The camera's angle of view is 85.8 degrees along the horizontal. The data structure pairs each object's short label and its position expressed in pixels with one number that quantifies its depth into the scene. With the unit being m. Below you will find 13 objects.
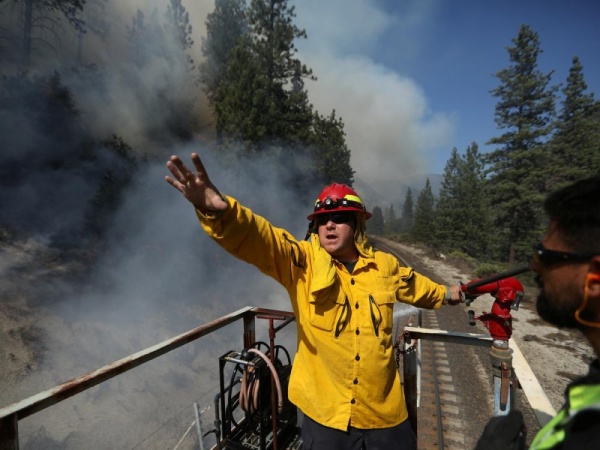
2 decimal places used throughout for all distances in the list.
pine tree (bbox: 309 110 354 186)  18.91
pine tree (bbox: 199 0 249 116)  20.95
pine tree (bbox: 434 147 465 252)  32.94
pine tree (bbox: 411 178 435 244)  44.09
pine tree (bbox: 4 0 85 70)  14.13
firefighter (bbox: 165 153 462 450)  1.86
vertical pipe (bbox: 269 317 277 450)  2.53
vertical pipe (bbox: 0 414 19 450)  1.32
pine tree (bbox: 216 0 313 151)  14.39
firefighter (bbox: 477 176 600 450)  0.90
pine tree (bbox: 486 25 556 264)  21.64
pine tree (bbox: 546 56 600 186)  21.00
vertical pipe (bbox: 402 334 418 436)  2.72
